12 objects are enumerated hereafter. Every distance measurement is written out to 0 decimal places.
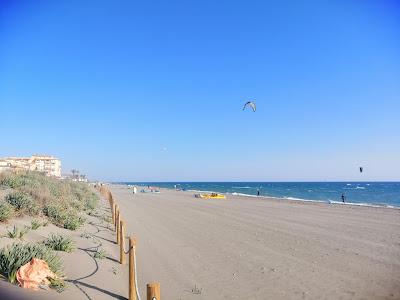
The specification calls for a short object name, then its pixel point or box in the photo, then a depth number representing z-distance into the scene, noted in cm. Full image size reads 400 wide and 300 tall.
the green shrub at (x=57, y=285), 646
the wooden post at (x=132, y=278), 664
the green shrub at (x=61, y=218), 1275
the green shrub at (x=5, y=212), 989
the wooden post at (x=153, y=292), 481
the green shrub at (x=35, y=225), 1048
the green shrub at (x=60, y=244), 905
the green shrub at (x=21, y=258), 625
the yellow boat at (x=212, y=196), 4422
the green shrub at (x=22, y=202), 1193
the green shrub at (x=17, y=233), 877
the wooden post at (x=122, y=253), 953
